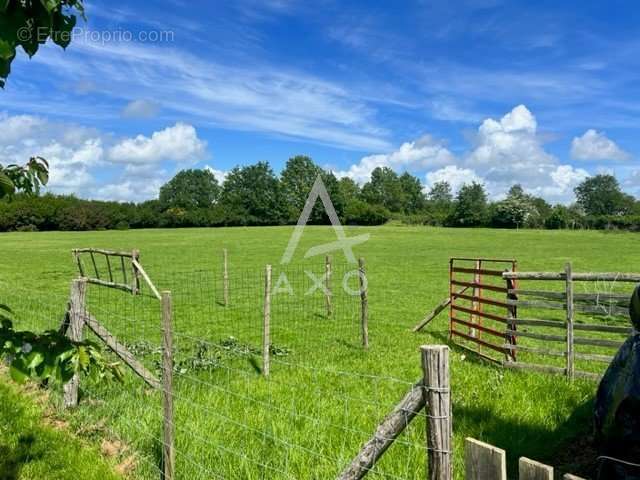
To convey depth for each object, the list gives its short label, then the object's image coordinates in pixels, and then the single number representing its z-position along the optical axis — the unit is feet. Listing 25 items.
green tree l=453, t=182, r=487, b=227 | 298.35
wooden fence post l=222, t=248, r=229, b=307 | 48.65
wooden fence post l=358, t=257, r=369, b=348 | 31.81
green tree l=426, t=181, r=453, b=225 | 432.37
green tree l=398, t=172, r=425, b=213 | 445.29
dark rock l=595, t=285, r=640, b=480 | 9.44
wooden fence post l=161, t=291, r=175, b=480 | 13.58
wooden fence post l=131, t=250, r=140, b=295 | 54.54
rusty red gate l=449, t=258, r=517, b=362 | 28.68
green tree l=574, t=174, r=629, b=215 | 391.40
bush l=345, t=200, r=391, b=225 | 297.33
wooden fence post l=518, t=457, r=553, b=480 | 5.58
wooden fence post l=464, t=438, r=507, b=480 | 6.10
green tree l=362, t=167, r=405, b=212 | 422.82
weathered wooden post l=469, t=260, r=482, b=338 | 32.81
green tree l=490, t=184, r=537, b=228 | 290.15
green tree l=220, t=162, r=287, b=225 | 312.44
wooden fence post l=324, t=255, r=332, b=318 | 44.47
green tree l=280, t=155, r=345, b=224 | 330.34
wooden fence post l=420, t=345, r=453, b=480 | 7.75
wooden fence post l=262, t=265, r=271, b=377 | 24.59
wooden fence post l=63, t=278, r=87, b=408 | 18.34
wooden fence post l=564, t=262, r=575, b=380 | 26.18
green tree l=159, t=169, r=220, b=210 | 405.59
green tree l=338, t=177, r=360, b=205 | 412.85
